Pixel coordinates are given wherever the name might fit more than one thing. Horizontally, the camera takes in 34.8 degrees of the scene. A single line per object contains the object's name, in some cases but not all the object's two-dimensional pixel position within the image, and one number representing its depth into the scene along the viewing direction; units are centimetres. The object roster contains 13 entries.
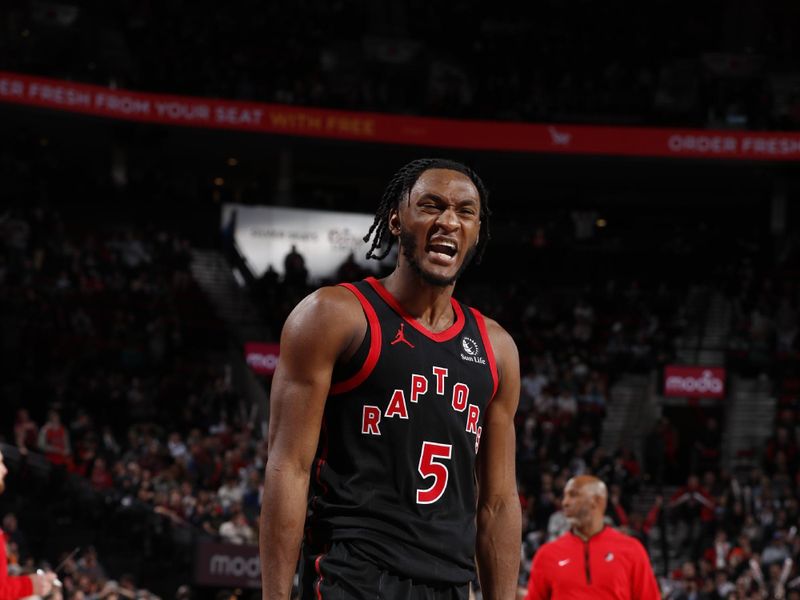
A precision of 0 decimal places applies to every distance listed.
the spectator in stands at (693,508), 1753
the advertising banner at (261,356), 2203
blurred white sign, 2734
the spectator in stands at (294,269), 2517
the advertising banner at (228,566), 1480
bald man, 707
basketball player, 338
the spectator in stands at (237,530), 1517
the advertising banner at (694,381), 2155
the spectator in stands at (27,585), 615
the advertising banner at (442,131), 2525
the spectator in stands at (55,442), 1709
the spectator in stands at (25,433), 1709
